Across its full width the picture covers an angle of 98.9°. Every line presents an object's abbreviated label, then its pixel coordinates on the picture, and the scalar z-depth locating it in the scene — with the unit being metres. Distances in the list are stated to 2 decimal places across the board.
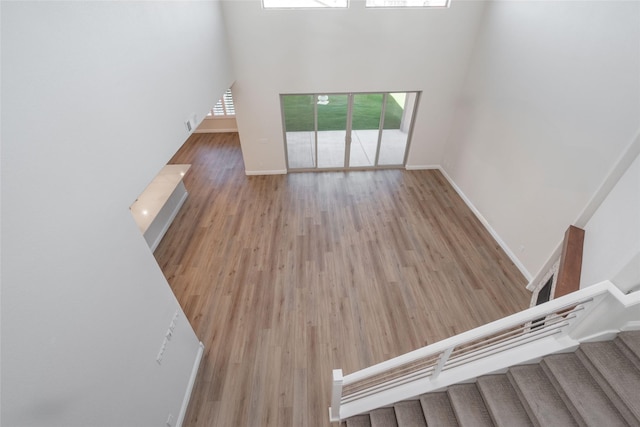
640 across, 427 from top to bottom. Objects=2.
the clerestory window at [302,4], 4.75
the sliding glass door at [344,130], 6.13
